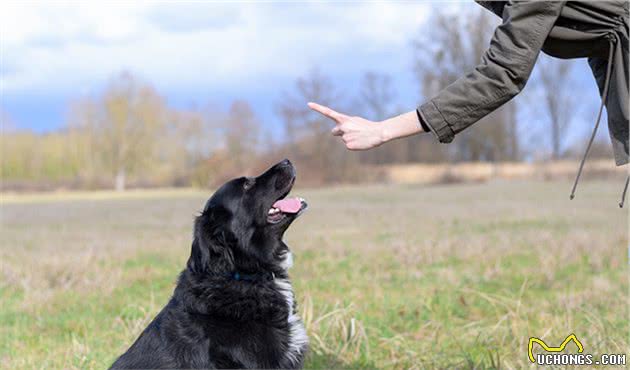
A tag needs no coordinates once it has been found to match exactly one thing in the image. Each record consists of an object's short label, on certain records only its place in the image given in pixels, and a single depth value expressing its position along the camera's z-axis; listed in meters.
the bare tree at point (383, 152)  48.16
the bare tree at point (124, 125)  51.53
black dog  3.46
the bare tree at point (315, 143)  42.31
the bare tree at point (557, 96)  49.28
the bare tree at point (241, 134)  38.53
